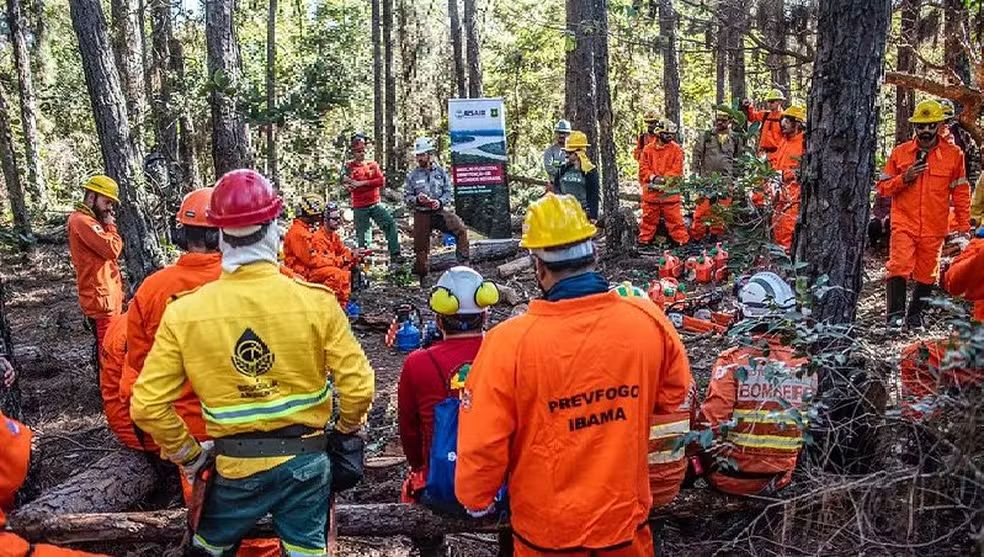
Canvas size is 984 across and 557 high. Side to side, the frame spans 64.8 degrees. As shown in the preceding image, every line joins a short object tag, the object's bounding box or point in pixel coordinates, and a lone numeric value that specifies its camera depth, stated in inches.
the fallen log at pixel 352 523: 145.6
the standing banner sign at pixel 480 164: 516.1
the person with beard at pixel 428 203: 428.1
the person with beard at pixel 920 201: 263.1
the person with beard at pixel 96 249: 260.5
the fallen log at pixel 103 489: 165.6
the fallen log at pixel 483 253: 458.0
